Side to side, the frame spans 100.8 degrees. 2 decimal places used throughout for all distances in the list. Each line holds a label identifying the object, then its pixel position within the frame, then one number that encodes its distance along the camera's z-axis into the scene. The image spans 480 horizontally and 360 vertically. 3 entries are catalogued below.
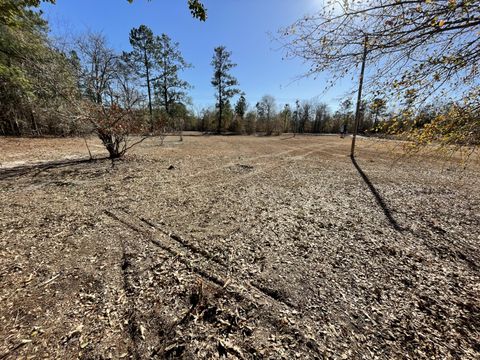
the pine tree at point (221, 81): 27.11
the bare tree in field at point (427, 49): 1.83
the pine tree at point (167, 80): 24.78
